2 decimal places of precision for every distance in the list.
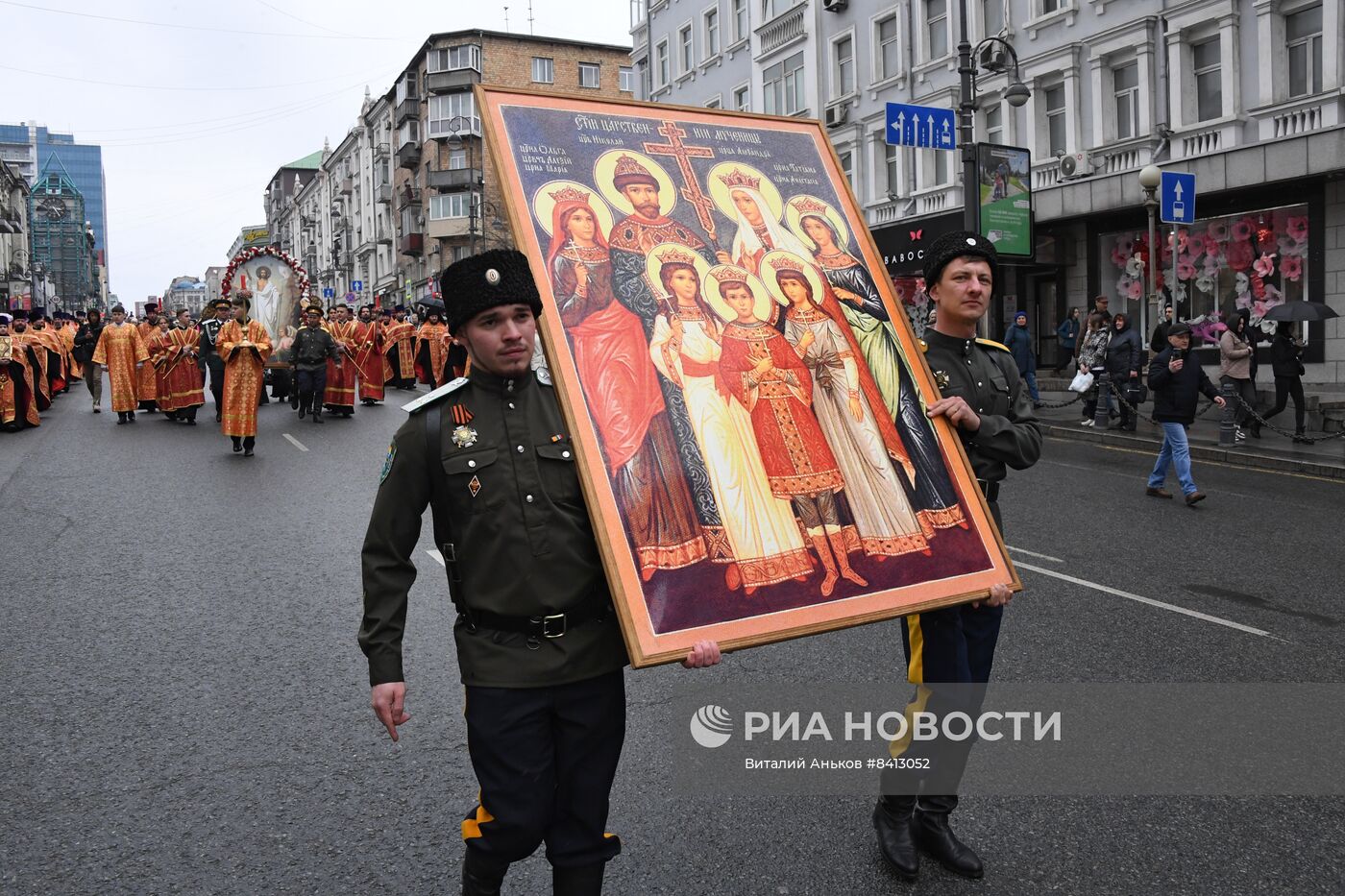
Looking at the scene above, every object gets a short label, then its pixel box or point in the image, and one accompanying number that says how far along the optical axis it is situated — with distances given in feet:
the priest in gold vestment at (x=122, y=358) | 65.05
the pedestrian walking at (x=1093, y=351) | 56.95
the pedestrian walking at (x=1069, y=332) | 73.51
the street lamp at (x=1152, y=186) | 55.11
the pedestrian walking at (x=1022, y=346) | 62.13
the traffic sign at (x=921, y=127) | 51.88
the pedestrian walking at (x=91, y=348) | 72.13
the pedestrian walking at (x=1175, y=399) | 35.17
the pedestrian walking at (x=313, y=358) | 62.69
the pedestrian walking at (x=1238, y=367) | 50.55
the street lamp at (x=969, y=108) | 56.34
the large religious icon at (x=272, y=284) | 71.67
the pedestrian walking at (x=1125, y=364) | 54.39
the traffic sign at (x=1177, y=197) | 52.65
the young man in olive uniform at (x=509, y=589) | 8.79
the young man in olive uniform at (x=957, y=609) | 11.18
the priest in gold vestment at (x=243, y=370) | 47.42
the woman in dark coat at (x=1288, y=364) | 49.39
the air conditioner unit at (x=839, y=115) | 104.96
